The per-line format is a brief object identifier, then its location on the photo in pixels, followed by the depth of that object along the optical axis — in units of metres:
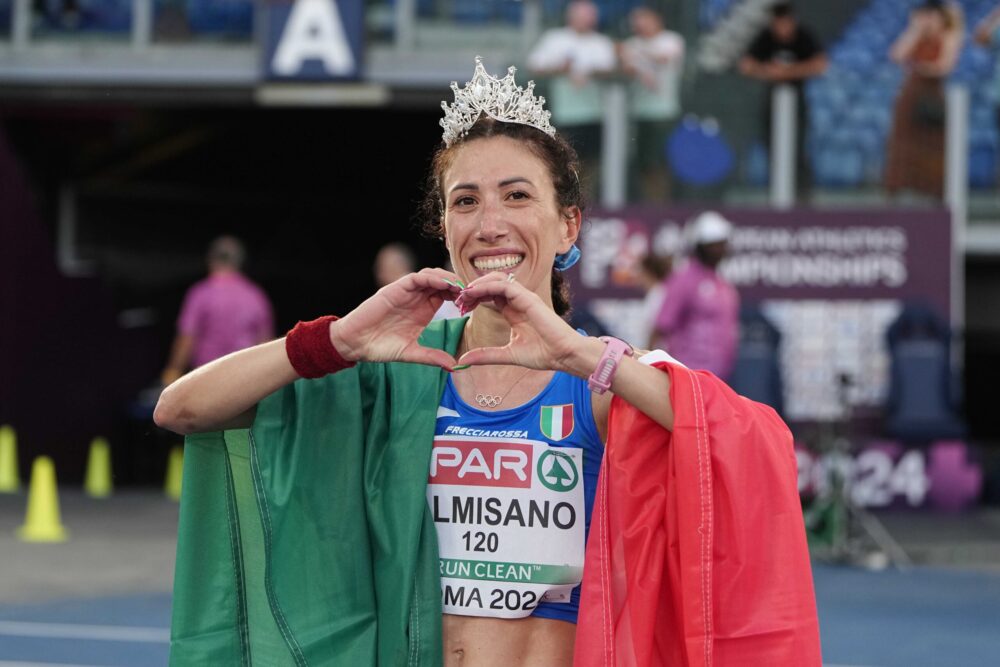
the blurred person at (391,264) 11.35
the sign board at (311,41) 17.02
